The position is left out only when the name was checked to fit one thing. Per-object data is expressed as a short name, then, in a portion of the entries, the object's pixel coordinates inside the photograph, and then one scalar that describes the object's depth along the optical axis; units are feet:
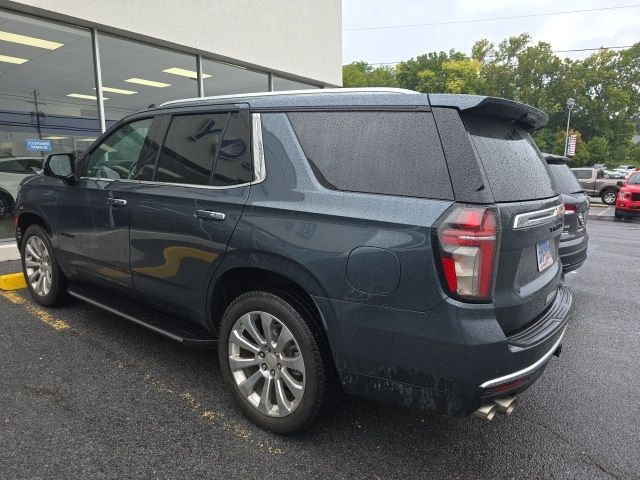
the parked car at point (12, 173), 24.18
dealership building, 22.81
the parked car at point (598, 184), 66.59
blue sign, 24.68
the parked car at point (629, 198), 48.32
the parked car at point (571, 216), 15.65
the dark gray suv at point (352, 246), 6.42
